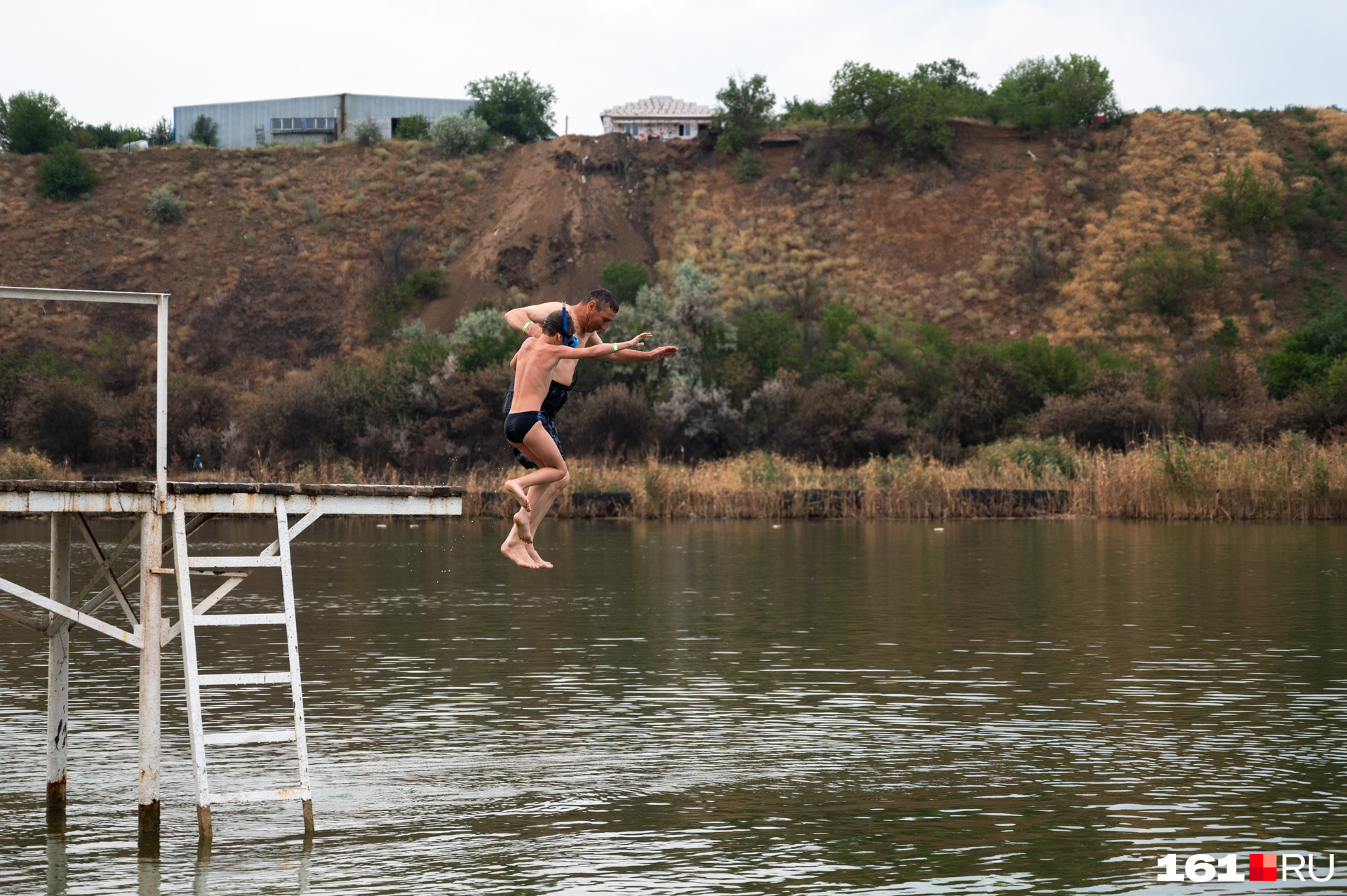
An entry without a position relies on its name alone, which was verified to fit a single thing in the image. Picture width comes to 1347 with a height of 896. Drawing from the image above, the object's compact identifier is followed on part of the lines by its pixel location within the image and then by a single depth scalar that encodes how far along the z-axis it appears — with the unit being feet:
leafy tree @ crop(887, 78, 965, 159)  308.40
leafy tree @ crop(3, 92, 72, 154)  324.80
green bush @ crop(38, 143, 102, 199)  310.04
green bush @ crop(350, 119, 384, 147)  336.29
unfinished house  391.04
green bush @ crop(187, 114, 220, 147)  355.15
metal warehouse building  357.82
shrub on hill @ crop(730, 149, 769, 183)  314.76
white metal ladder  35.81
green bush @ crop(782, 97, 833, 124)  340.80
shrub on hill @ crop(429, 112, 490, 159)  330.13
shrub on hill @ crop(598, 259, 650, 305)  269.64
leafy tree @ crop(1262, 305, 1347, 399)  215.92
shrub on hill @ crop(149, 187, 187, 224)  308.19
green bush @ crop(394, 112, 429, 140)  347.97
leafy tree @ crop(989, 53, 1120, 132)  319.68
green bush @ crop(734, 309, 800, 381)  230.68
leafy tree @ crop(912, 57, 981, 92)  358.84
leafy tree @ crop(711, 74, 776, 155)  321.32
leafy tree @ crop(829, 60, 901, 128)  316.81
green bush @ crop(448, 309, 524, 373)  216.54
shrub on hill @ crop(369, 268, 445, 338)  287.48
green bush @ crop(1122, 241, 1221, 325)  263.90
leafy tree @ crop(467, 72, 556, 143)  345.10
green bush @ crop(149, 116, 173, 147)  356.89
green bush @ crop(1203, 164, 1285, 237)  287.48
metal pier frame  36.09
